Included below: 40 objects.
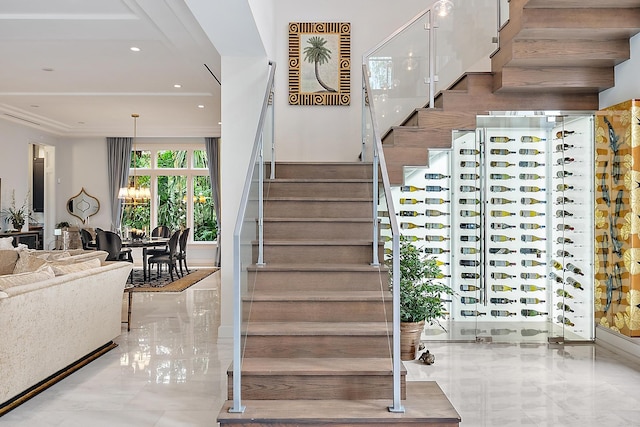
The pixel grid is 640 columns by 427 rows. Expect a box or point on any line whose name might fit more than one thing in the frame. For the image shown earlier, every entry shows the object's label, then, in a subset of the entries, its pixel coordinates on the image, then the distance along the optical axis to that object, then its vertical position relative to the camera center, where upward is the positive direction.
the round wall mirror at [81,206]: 12.23 +0.27
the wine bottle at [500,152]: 5.59 +0.69
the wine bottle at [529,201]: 5.62 +0.18
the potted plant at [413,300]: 4.57 -0.71
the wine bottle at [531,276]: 5.58 -0.61
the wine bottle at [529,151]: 5.61 +0.71
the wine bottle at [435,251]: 5.61 -0.35
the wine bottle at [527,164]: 5.62 +0.57
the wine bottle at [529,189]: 5.63 +0.31
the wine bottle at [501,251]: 5.59 -0.35
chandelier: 10.39 +0.54
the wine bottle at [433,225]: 5.62 -0.08
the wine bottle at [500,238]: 5.59 -0.21
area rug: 8.69 -1.14
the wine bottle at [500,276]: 5.59 -0.61
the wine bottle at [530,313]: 5.58 -1.00
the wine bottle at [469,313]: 5.49 -0.98
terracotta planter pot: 4.59 -1.05
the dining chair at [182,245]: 10.39 -0.55
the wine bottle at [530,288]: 5.58 -0.74
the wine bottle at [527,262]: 5.60 -0.48
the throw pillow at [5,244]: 6.89 -0.34
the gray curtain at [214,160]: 12.07 +1.30
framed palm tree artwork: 6.61 +1.88
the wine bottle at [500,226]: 5.59 -0.09
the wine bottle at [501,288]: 5.58 -0.74
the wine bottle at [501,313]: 5.57 -1.00
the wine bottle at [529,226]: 5.61 -0.09
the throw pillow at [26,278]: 3.67 -0.44
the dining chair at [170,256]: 9.59 -0.70
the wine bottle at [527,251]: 5.61 -0.35
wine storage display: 5.52 -0.01
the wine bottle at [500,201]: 5.59 +0.18
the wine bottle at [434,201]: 5.63 +0.18
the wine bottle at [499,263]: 5.59 -0.48
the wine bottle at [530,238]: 5.61 -0.21
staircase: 3.07 -0.74
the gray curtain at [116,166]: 12.15 +1.19
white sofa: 3.46 -0.80
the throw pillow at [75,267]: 4.37 -0.43
